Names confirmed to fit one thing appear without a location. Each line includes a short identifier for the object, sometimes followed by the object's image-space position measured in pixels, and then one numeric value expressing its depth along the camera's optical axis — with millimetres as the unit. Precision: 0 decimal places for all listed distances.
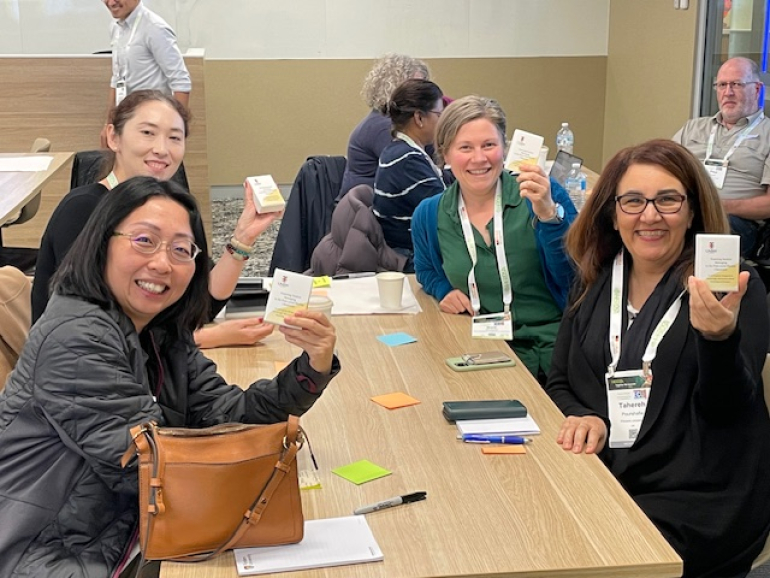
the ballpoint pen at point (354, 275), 3579
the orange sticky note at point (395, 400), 2430
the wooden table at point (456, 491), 1719
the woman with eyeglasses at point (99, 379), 1846
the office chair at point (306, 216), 4750
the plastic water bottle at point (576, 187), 4865
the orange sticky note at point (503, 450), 2160
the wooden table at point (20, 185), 4574
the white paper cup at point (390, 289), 3193
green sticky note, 2041
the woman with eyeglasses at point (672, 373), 2227
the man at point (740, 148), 5301
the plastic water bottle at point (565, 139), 6363
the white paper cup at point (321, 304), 2988
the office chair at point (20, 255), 4812
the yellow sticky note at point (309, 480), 2020
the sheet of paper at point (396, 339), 2906
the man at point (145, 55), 6414
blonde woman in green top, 3203
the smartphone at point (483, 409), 2318
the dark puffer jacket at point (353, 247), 4148
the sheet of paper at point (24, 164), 5477
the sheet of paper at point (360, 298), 3227
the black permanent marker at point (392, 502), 1906
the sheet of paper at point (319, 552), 1713
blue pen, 2207
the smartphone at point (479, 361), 2664
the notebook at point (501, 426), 2250
